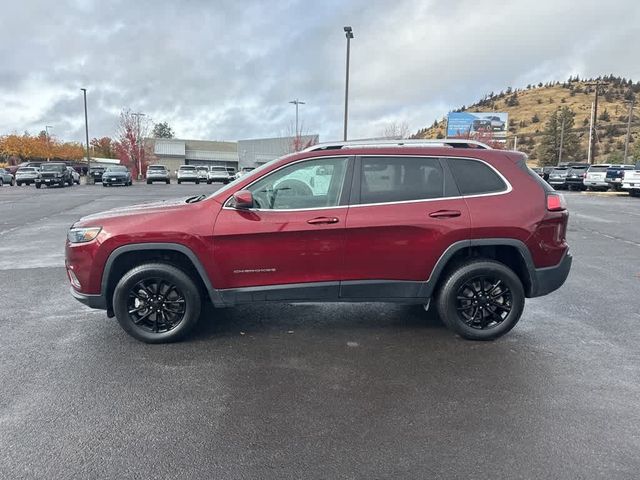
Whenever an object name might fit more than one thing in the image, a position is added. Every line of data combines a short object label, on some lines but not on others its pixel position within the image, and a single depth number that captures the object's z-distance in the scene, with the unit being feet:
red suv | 13.83
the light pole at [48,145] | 275.47
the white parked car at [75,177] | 124.00
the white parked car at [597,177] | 98.68
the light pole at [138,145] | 180.04
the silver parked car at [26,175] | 121.60
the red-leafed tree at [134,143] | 180.96
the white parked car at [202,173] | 129.70
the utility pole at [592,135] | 142.94
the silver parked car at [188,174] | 126.52
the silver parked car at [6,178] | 129.59
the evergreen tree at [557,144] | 220.84
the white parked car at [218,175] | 126.21
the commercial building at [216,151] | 220.43
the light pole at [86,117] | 145.07
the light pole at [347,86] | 63.93
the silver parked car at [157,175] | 124.77
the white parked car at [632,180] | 83.87
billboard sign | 185.47
